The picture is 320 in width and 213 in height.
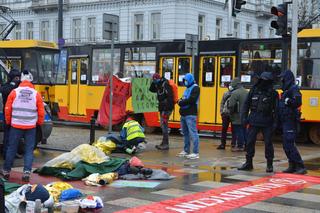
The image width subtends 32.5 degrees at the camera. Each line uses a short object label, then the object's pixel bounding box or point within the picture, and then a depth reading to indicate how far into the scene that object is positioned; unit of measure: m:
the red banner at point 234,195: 7.39
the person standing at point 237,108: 13.90
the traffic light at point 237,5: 22.81
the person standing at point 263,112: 10.44
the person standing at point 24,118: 9.38
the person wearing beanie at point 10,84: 10.80
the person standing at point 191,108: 12.23
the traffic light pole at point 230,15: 23.25
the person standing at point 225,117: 14.22
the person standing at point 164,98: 13.68
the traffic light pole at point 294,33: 12.80
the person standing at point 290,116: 10.18
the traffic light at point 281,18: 12.98
